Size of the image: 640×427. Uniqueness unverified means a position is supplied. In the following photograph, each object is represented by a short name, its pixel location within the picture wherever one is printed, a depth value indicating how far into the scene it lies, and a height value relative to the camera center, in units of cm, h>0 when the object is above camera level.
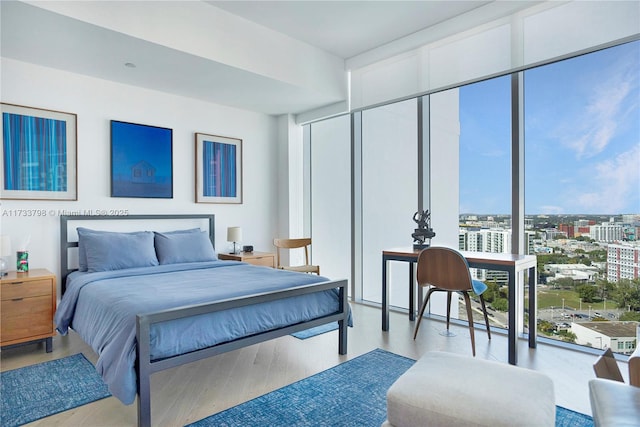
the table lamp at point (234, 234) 479 -28
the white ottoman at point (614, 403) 115 -63
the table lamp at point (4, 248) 310 -29
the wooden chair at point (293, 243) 505 -42
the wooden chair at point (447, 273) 304 -51
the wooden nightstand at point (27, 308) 294 -76
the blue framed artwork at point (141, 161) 409 +58
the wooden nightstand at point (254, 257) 464 -57
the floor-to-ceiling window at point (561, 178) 299 +31
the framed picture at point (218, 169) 478 +56
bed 206 -58
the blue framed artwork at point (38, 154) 341 +55
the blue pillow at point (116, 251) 355 -38
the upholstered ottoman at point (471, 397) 145 -76
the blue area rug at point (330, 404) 207 -115
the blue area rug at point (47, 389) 217 -114
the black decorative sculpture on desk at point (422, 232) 376 -21
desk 285 -49
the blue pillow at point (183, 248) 403 -39
